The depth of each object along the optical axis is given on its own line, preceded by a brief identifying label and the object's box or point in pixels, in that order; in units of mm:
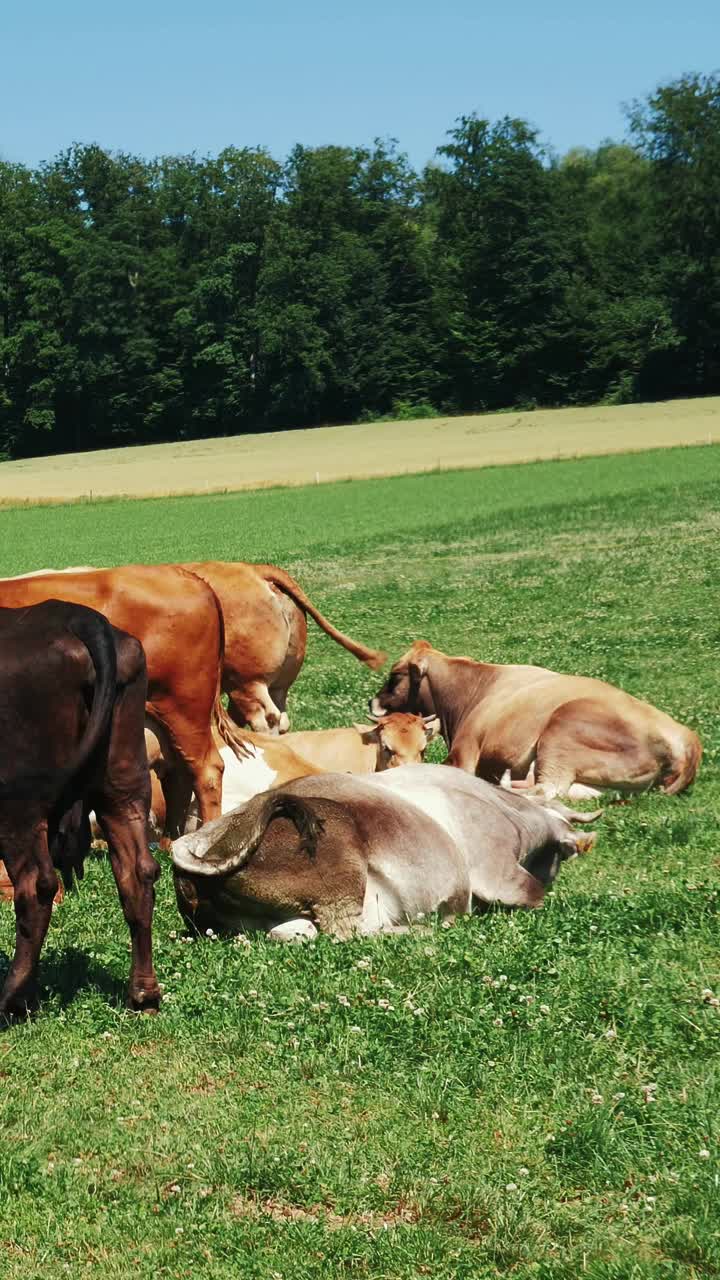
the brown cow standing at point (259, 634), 13336
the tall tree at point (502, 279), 101250
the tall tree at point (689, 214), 96312
